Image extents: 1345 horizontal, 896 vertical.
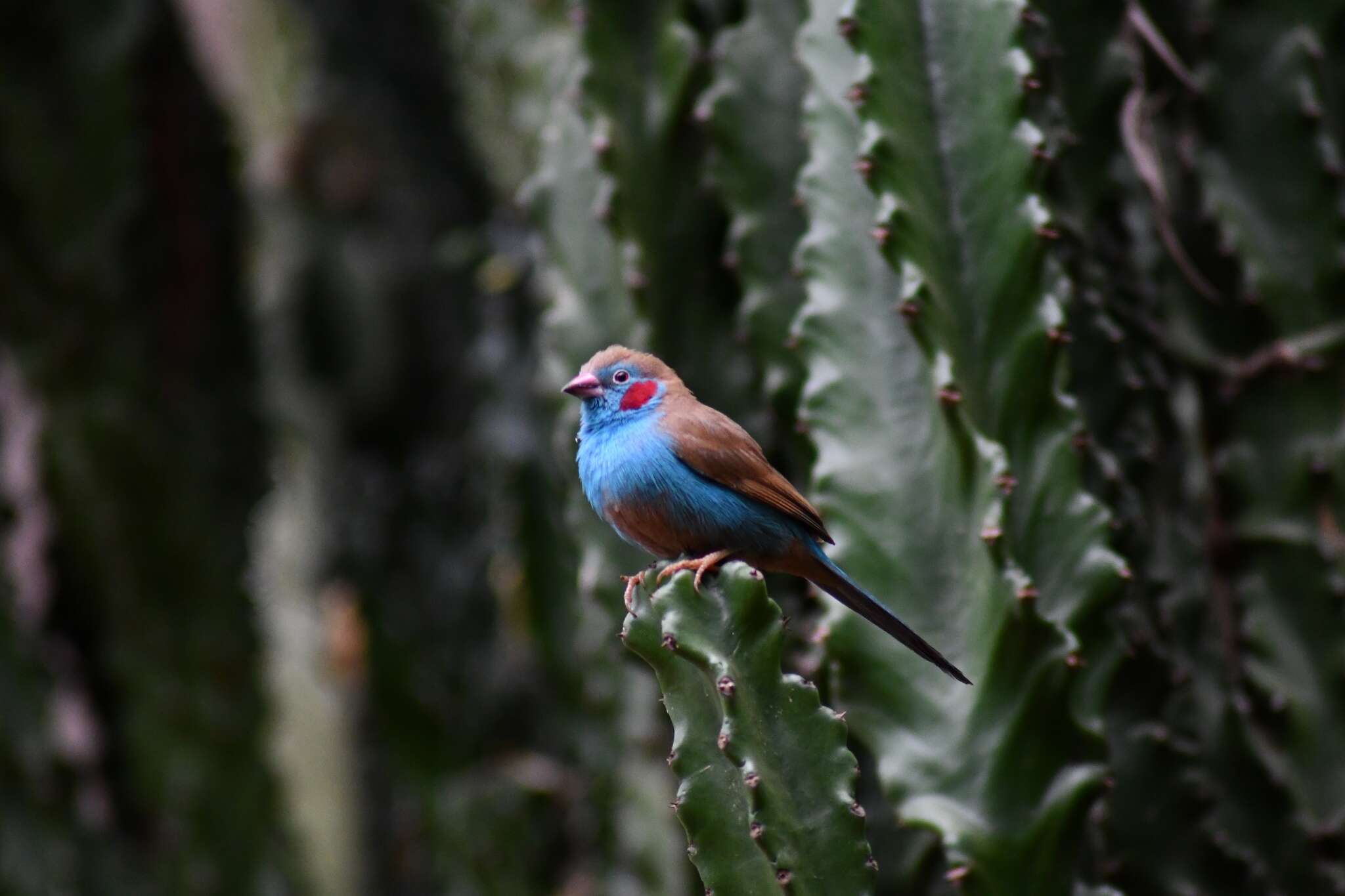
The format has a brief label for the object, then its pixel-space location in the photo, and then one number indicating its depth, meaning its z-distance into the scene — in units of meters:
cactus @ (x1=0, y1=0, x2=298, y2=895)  9.45
